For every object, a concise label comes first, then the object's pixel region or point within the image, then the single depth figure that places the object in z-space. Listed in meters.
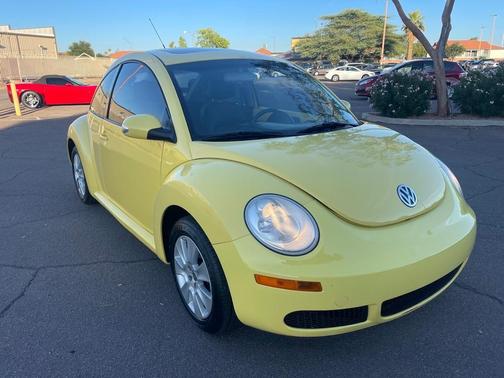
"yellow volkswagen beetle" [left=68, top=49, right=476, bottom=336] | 2.08
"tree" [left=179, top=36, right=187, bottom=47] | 69.95
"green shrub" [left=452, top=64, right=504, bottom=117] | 10.38
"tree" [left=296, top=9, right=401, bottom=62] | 56.06
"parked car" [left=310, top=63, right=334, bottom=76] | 40.26
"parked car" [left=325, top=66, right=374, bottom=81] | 34.84
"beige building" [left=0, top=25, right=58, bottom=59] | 39.62
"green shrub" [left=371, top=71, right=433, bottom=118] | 10.73
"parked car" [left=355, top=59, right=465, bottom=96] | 16.42
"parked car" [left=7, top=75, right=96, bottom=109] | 16.64
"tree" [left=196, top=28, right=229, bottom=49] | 74.75
